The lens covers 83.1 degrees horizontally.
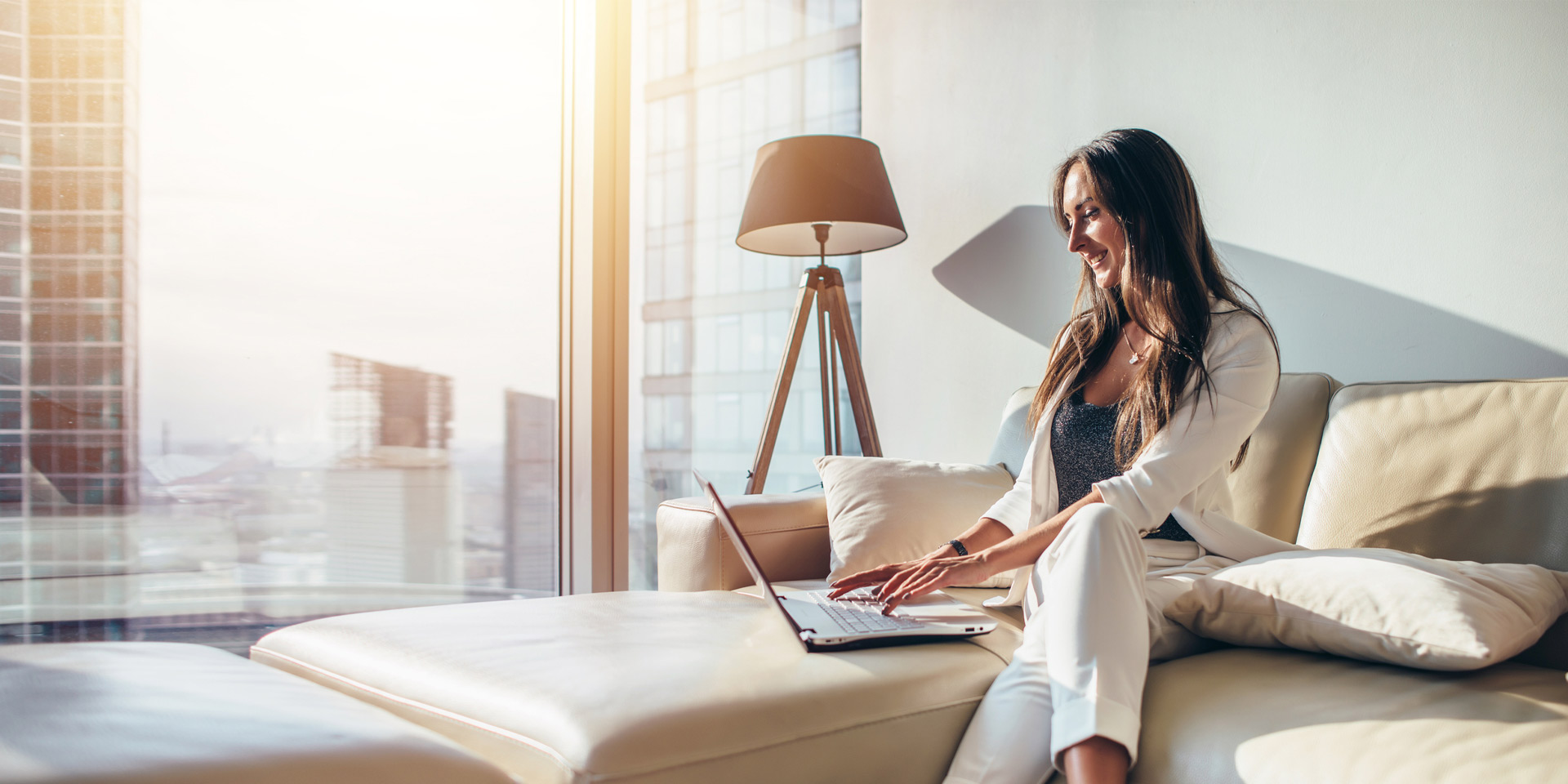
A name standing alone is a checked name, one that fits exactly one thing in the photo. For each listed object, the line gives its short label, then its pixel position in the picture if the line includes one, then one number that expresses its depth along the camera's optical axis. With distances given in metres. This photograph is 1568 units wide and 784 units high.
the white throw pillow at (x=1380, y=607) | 0.95
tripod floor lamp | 2.44
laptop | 1.15
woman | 0.99
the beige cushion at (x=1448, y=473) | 1.25
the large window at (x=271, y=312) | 1.95
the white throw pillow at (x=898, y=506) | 1.71
